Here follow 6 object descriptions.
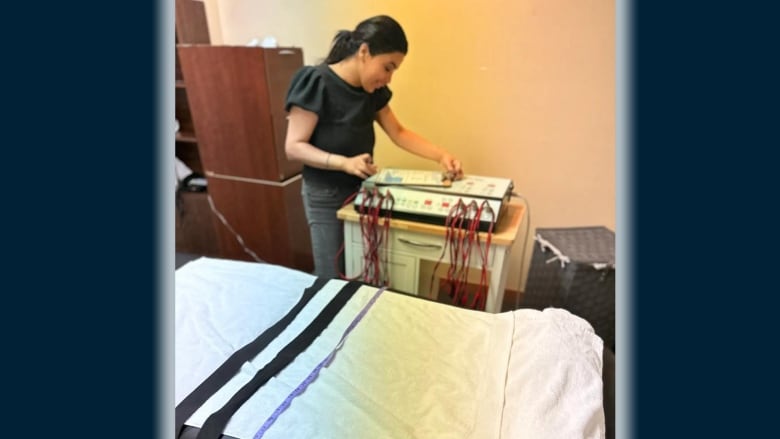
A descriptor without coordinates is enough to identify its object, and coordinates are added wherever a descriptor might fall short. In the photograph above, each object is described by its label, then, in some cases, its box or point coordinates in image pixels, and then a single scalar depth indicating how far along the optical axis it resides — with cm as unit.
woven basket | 156
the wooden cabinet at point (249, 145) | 178
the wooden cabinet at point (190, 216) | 225
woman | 127
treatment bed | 73
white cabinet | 129
